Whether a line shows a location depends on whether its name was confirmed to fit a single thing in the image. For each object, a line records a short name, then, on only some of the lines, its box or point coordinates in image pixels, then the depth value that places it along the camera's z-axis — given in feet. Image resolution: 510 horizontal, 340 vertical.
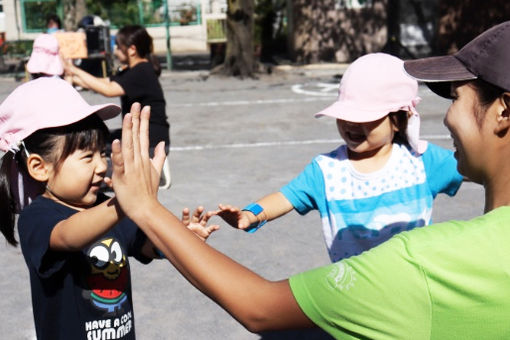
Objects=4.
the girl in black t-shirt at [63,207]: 8.33
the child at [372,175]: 11.07
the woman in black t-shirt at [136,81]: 22.66
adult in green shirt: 5.15
